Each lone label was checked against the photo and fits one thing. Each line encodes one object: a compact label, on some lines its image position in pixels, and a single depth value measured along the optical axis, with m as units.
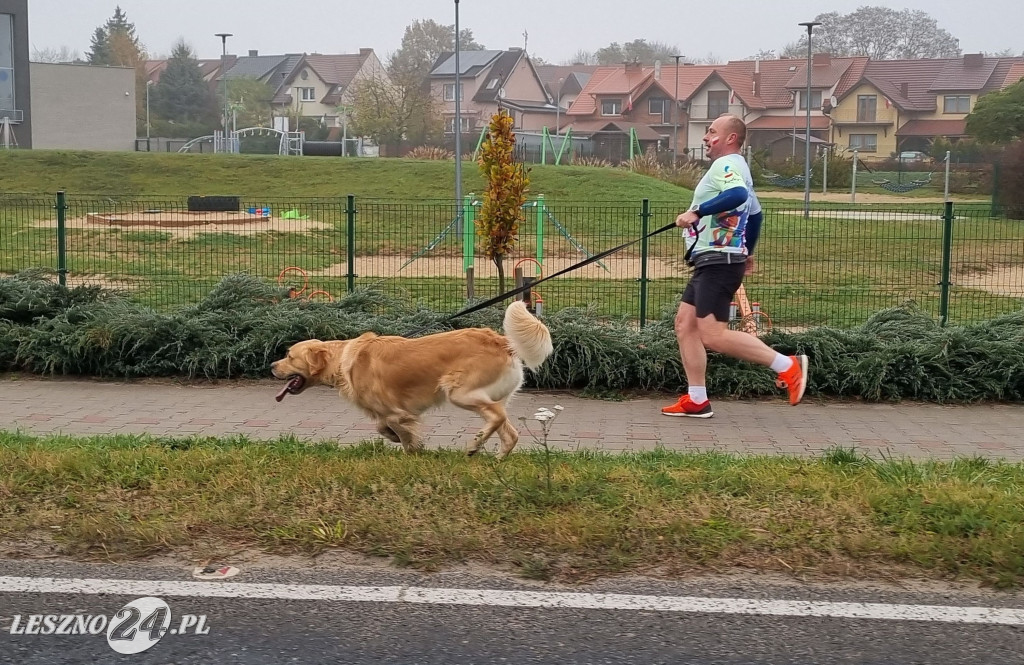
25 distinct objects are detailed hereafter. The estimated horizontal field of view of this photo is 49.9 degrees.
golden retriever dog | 6.52
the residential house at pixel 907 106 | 86.94
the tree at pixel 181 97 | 96.88
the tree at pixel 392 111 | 73.31
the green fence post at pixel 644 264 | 11.05
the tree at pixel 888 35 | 126.06
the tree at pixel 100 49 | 114.84
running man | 7.76
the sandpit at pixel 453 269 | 15.84
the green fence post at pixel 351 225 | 11.31
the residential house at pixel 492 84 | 101.31
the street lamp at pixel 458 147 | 21.17
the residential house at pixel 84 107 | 59.56
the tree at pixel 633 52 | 154.25
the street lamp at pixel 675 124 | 80.52
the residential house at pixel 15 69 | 52.78
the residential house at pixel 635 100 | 93.88
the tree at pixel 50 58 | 126.72
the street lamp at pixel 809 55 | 31.27
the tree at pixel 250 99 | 96.94
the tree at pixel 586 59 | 160.00
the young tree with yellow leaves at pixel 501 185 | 11.12
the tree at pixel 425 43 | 117.50
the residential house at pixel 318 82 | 108.25
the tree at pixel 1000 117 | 54.44
